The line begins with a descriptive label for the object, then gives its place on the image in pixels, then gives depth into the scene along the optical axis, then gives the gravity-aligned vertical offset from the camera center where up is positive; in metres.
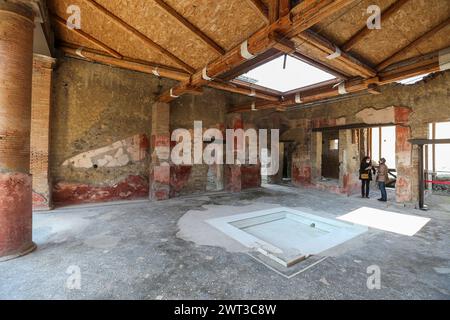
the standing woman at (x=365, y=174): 7.72 -0.46
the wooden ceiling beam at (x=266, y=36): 2.69 +2.00
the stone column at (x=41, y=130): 5.28 +0.80
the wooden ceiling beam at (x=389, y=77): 4.21 +2.03
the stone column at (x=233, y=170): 8.81 -0.37
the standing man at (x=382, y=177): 7.09 -0.54
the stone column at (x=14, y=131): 2.88 +0.43
